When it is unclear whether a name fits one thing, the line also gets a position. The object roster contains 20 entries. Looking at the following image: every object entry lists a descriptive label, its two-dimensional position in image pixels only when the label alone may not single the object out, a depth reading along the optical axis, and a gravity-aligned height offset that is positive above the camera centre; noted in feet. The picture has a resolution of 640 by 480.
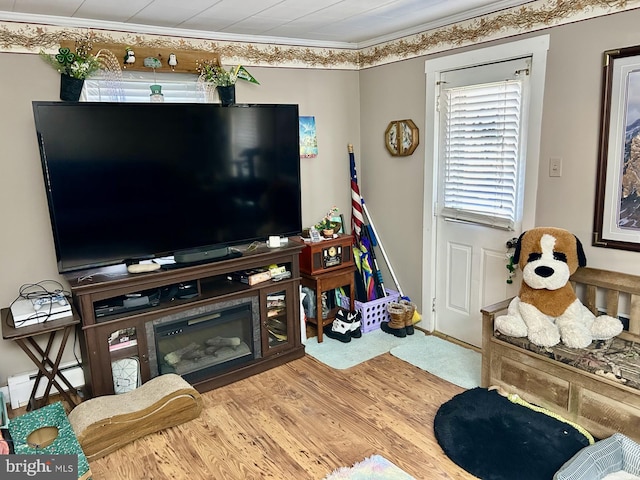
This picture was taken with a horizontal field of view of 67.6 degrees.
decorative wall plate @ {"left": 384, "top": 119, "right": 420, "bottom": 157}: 12.19 +0.28
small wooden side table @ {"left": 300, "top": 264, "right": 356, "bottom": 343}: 11.98 -3.32
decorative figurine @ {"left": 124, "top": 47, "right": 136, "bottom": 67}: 9.85 +2.06
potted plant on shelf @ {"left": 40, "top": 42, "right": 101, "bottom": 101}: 9.10 +1.80
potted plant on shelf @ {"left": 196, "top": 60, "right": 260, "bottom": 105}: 10.91 +1.78
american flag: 13.56 -1.51
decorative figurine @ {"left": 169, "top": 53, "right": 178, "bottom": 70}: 10.39 +2.08
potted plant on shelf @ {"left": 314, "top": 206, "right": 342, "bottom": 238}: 12.75 -1.99
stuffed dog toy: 8.48 -2.89
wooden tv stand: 8.71 -3.00
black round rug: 7.30 -4.81
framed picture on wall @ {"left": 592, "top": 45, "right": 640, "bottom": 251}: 8.11 -0.24
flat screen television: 8.49 -0.38
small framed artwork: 12.75 +0.39
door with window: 10.09 -0.94
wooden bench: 7.50 -3.86
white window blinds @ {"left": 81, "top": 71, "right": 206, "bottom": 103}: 9.81 +1.49
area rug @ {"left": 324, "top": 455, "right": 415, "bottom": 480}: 7.27 -4.90
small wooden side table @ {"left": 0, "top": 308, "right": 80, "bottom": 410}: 8.27 -3.36
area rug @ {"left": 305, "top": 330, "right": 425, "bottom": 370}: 11.28 -4.84
